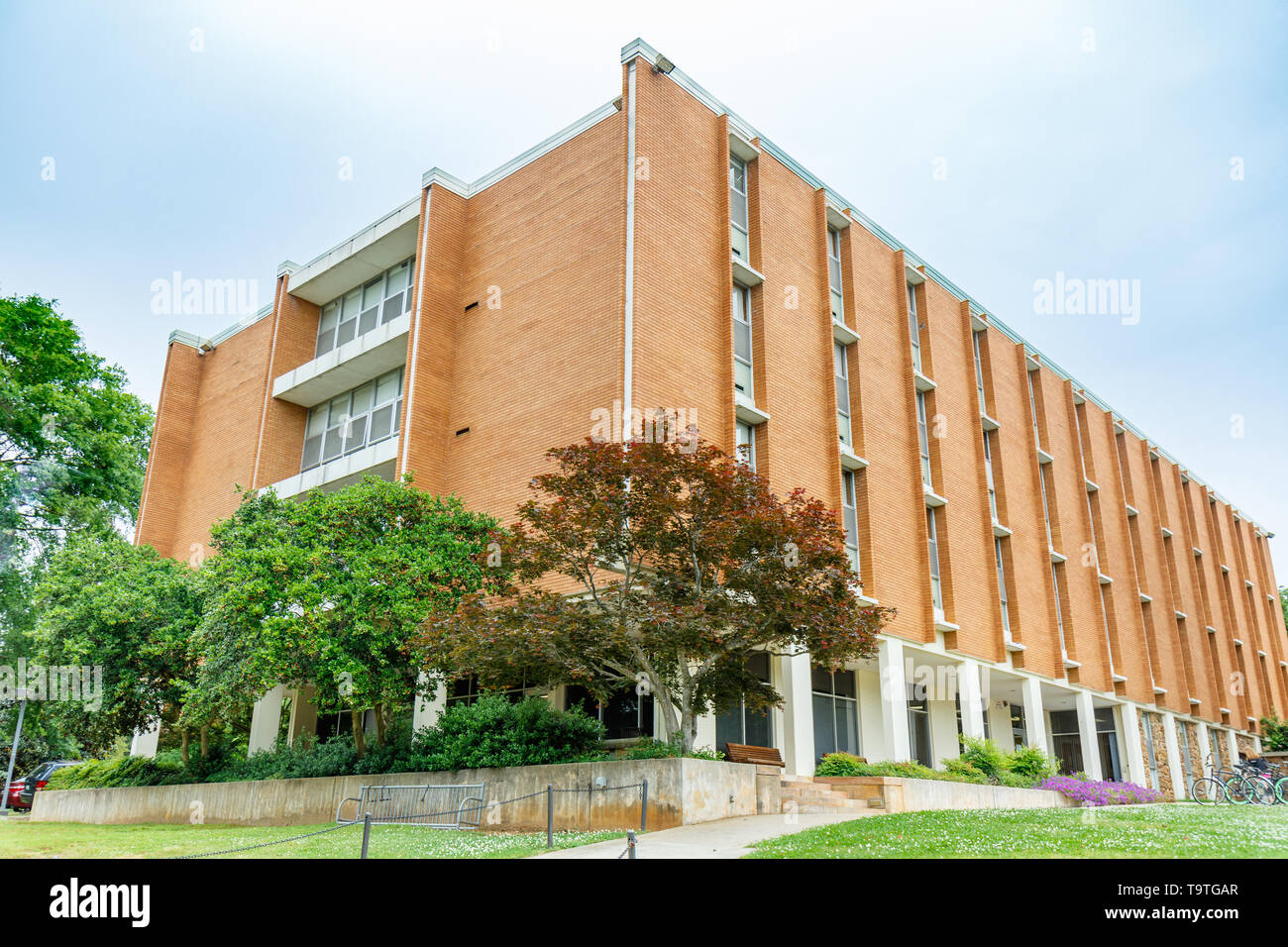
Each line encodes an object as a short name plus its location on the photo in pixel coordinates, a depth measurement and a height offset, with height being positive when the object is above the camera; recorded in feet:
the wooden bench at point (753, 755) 60.64 +1.45
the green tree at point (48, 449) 96.07 +31.25
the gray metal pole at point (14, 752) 112.10 +2.58
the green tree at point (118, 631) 71.51 +9.99
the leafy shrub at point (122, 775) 78.07 +0.05
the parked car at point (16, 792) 96.73 -1.77
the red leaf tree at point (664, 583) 51.19 +10.02
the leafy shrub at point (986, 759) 77.20 +1.62
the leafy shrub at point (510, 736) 54.54 +2.25
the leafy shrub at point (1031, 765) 79.92 +1.25
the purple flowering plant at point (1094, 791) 74.95 -0.73
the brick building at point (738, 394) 72.38 +32.02
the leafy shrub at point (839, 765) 65.67 +0.95
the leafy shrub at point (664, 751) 50.83 +1.36
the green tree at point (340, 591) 57.62 +10.47
